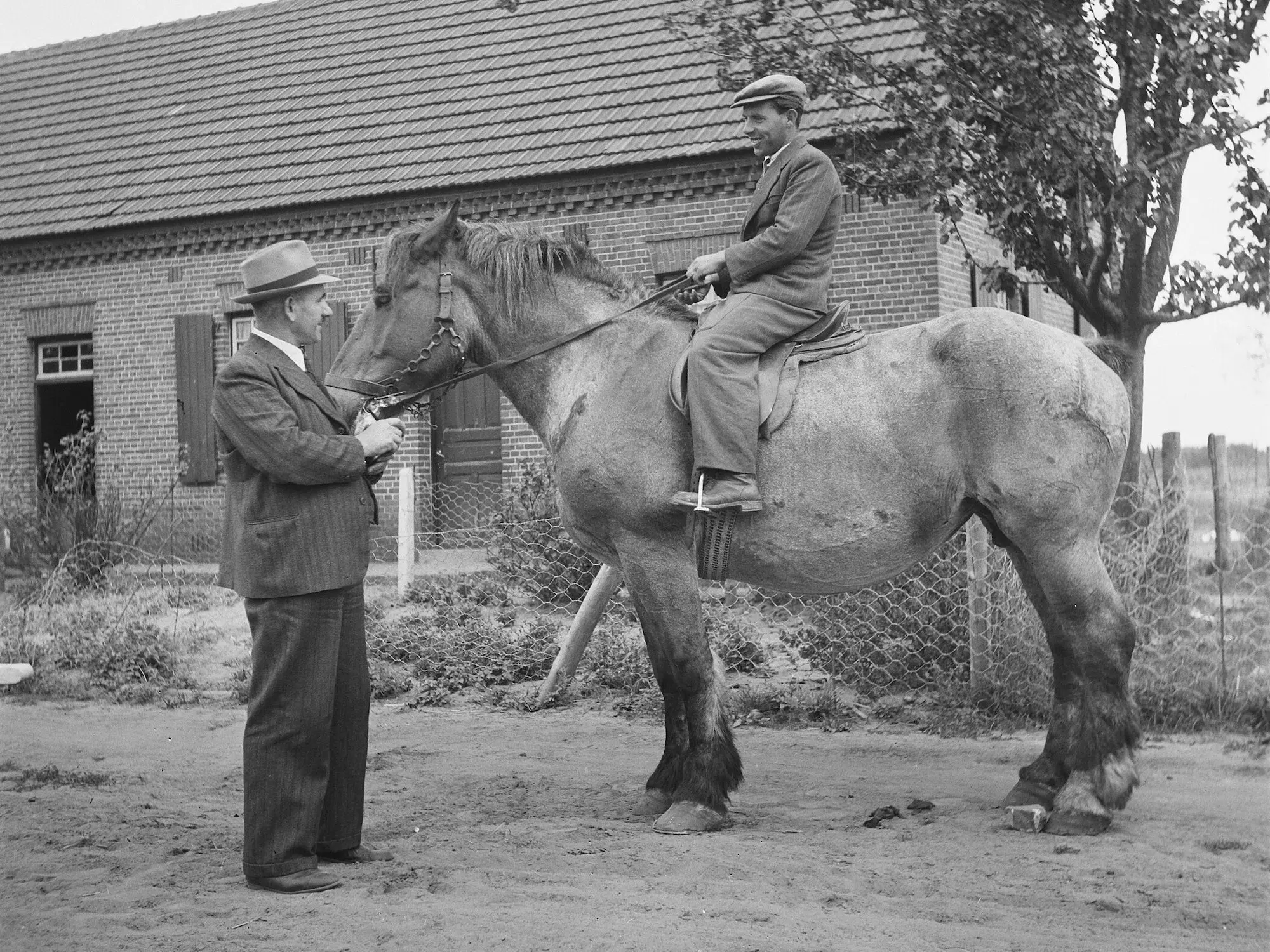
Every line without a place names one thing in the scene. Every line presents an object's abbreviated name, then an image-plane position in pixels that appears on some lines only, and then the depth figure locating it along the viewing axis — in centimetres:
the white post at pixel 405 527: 1077
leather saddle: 492
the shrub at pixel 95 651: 891
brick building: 1424
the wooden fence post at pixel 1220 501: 707
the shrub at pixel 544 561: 1020
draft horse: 476
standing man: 420
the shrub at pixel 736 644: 822
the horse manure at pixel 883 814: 498
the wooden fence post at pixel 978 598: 703
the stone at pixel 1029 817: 480
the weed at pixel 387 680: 836
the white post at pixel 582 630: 702
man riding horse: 479
